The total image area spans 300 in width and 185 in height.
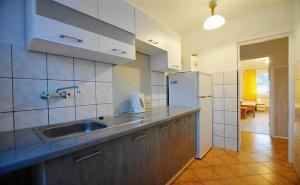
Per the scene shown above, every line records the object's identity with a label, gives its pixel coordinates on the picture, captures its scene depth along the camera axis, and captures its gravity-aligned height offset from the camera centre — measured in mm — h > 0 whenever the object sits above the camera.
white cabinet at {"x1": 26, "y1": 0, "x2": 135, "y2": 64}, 956 +450
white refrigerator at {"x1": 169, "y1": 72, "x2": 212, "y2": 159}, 2293 -102
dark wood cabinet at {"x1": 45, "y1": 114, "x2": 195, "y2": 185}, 787 -483
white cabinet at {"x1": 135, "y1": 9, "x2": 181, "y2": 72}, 1696 +631
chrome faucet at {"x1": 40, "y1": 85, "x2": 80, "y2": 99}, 1171 -14
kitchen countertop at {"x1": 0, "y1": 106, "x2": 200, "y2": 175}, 604 -265
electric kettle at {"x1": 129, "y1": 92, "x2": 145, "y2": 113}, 1865 -144
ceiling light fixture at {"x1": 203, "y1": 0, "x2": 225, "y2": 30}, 2006 +952
